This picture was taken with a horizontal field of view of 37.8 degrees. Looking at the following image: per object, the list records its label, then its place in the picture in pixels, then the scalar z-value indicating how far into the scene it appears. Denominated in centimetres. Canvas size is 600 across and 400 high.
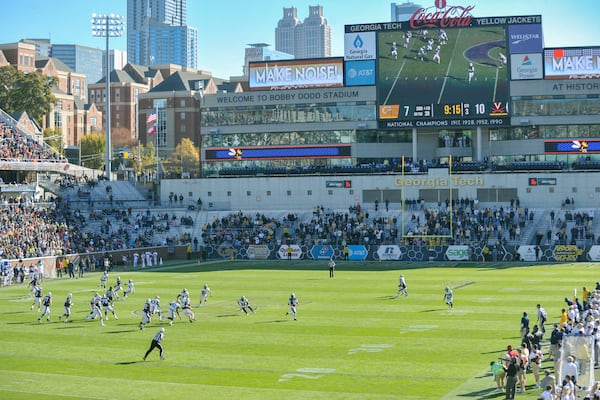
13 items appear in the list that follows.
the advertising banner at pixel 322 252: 7156
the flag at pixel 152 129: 9029
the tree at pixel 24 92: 11050
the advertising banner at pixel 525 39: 8081
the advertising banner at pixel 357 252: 7038
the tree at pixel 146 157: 12950
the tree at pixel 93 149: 13675
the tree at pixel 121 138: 15488
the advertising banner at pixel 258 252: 7338
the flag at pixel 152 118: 9168
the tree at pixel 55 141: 13044
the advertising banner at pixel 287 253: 7238
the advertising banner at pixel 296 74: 8638
